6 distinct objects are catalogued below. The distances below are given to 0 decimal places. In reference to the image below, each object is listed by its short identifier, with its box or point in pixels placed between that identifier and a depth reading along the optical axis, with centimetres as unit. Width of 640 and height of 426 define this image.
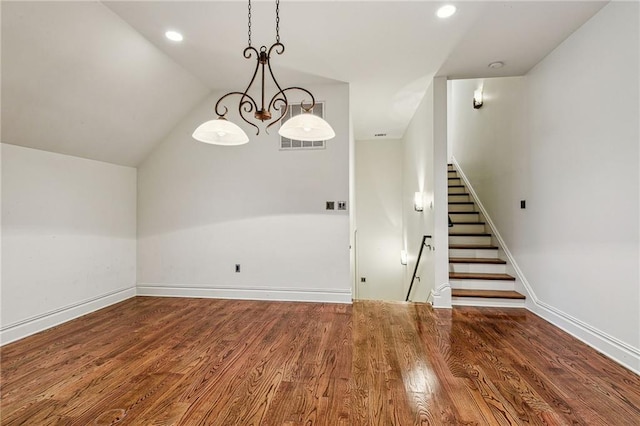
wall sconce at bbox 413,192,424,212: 456
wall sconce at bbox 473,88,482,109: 488
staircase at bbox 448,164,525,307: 367
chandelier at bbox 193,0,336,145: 186
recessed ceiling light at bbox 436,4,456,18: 238
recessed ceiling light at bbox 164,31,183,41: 275
